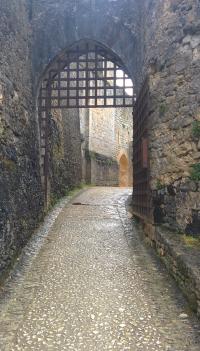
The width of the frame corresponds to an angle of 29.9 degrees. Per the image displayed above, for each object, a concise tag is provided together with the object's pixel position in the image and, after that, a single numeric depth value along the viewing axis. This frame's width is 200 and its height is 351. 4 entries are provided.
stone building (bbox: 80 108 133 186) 17.70
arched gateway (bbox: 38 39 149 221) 8.10
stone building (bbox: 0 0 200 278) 4.91
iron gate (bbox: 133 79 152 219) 5.87
